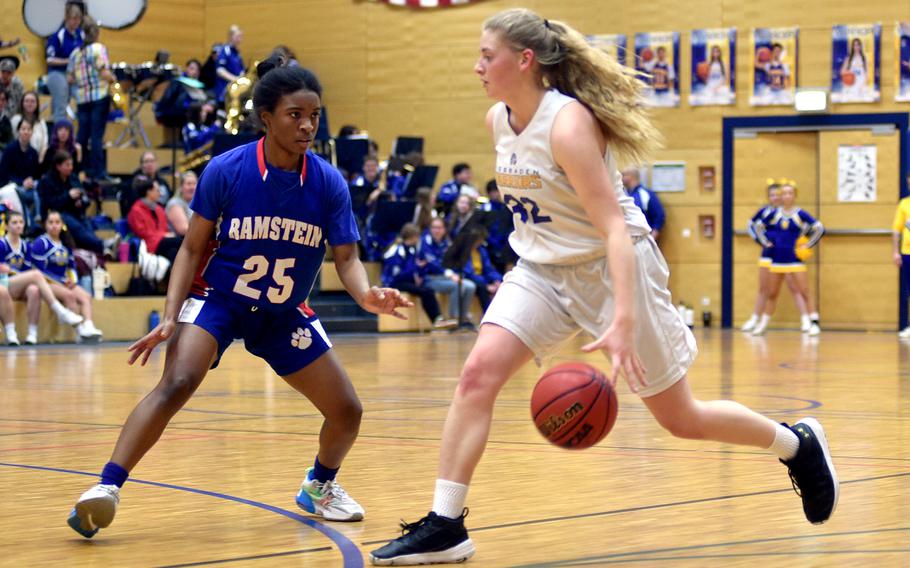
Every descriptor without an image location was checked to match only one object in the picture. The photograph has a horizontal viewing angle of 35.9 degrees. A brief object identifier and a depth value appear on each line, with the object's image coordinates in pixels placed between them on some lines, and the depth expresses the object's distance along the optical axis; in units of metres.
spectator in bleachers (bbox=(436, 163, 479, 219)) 19.75
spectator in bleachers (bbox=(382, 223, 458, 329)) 17.81
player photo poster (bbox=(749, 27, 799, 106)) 19.67
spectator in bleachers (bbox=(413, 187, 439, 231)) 18.22
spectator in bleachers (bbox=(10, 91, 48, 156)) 16.33
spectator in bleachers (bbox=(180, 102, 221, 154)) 18.56
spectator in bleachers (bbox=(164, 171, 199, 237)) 16.17
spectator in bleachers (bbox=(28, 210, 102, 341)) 14.83
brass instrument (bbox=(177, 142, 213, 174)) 18.17
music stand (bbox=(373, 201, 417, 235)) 18.27
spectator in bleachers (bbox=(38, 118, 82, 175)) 16.02
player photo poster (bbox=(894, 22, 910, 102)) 19.05
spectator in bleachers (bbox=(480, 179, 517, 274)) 19.38
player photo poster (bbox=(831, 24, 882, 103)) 19.25
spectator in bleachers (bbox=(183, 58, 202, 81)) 20.50
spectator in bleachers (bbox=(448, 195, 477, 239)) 18.89
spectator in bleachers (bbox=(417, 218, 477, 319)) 18.08
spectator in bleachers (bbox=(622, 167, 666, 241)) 19.78
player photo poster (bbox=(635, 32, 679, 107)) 20.28
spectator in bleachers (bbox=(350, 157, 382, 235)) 18.27
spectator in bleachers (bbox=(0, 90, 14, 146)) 16.70
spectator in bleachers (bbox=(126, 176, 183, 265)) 15.92
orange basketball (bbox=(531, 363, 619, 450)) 3.94
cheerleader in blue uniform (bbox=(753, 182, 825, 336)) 18.47
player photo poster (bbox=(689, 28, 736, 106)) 20.00
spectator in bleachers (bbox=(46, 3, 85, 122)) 17.80
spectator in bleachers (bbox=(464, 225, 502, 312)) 18.73
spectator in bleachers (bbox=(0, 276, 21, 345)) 14.36
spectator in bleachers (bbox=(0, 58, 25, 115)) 16.77
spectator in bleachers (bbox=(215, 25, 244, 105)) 20.33
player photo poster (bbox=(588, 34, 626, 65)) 20.12
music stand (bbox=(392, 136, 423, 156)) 20.64
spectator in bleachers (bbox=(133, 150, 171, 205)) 16.48
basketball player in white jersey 4.02
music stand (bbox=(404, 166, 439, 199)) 19.70
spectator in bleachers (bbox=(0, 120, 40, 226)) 15.85
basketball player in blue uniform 4.70
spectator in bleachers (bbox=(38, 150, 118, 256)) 15.51
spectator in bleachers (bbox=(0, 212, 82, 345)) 14.51
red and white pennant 21.62
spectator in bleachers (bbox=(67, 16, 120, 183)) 17.34
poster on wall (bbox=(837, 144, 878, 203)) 19.42
